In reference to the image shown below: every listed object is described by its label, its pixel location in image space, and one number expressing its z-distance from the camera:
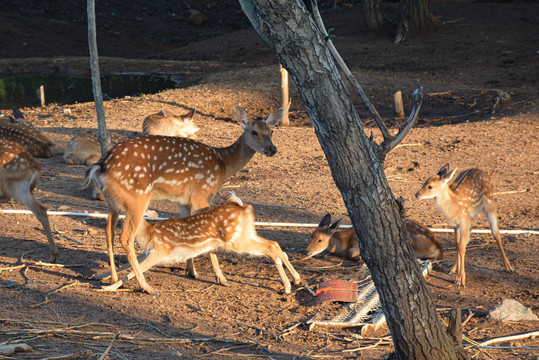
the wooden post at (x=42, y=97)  32.09
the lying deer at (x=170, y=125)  23.66
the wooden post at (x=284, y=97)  26.42
